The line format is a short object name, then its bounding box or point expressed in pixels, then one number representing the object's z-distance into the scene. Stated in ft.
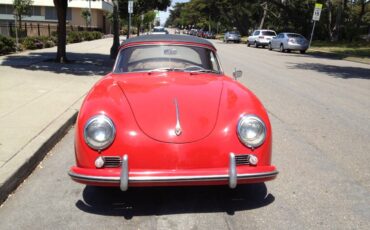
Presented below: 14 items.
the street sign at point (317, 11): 109.60
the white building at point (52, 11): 210.59
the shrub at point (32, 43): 73.46
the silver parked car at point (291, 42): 102.94
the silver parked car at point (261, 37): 125.49
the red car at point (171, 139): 12.19
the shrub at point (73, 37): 105.40
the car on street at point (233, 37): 164.79
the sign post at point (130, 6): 91.90
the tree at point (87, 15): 192.13
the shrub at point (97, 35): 138.10
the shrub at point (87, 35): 122.31
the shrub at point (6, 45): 60.32
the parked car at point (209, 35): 231.71
